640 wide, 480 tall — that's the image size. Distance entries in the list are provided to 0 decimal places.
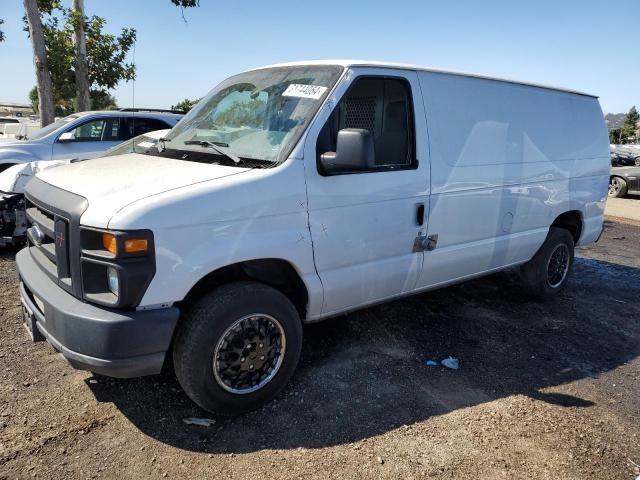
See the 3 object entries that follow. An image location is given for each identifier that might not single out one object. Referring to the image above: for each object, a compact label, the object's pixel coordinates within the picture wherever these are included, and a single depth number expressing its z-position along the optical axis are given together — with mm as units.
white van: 2682
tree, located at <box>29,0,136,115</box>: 14736
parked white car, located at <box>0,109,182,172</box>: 8484
